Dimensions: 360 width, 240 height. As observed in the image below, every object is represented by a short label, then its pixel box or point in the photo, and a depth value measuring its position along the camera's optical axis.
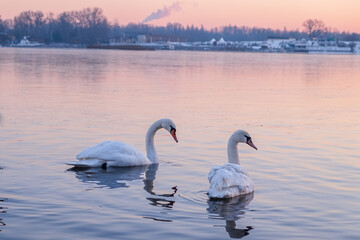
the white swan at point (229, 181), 7.00
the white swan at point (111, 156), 8.95
